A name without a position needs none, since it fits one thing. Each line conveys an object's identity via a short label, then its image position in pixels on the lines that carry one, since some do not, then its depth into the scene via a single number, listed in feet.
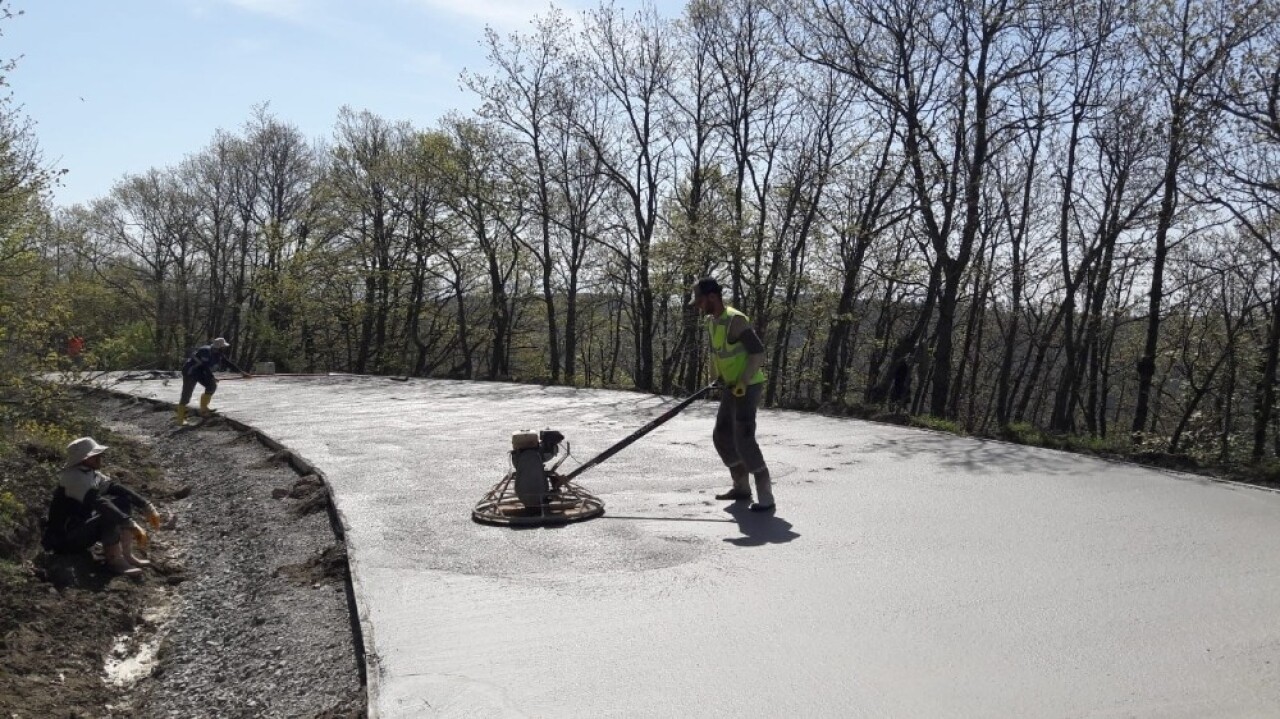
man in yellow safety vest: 22.13
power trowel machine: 22.48
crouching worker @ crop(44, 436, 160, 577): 21.94
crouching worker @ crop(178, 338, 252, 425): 52.75
